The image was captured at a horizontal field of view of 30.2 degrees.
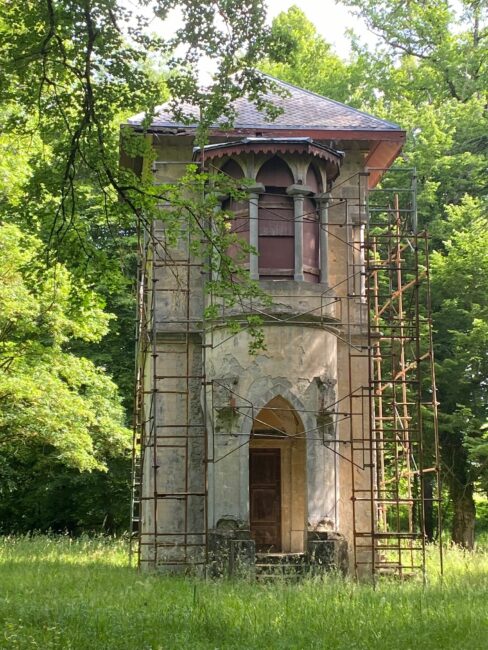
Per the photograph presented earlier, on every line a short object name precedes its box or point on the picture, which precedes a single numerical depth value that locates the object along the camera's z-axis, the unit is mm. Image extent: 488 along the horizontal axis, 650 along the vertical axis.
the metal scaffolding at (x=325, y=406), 16328
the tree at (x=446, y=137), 24609
